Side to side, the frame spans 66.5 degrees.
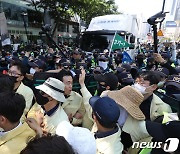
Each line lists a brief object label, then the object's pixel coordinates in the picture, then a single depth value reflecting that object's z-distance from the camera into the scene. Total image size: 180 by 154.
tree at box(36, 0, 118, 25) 12.61
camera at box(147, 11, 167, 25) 2.16
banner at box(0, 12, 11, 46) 4.71
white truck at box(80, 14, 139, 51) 6.37
